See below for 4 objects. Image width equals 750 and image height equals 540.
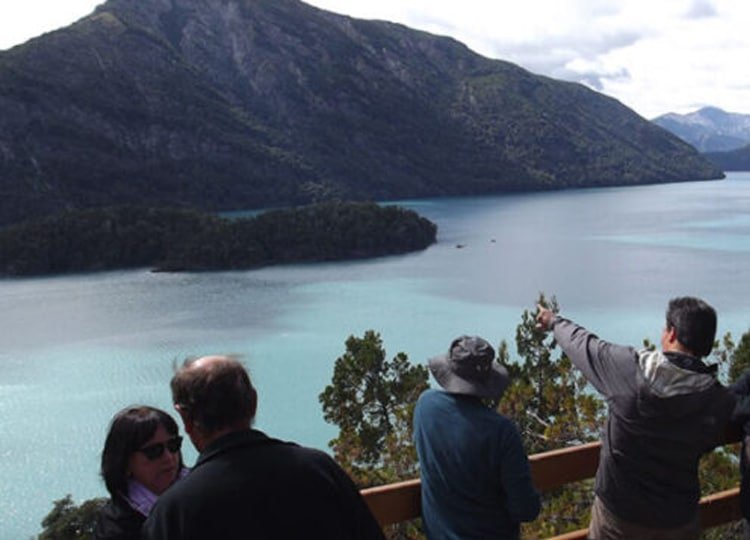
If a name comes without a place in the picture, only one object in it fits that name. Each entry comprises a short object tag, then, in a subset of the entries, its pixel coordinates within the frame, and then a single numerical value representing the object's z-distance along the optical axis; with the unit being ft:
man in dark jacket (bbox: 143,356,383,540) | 5.65
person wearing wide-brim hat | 8.48
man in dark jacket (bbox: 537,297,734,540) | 8.33
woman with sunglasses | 6.73
